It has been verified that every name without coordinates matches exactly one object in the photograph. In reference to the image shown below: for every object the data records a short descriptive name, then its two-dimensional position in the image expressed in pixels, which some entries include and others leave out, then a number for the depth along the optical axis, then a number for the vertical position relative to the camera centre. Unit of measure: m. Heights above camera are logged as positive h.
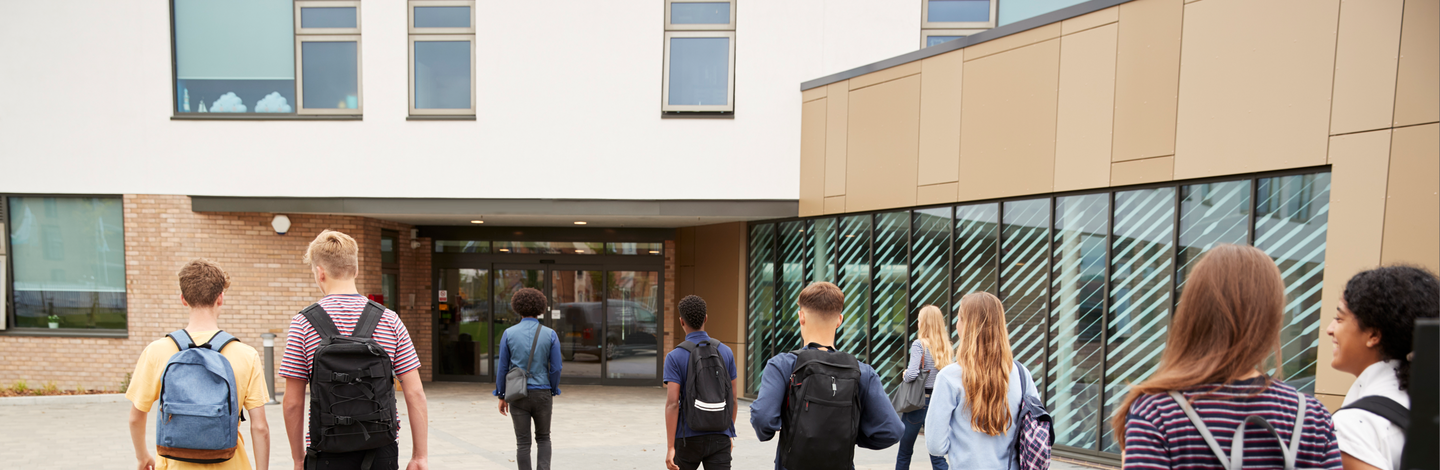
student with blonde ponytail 5.34 -1.25
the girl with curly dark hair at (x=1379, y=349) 1.80 -0.40
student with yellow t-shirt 3.10 -0.85
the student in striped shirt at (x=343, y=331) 3.04 -0.74
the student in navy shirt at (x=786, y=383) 3.22 -0.92
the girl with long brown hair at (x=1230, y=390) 1.60 -0.44
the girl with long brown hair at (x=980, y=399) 3.35 -0.99
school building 7.95 +0.39
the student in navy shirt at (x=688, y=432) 4.38 -1.54
